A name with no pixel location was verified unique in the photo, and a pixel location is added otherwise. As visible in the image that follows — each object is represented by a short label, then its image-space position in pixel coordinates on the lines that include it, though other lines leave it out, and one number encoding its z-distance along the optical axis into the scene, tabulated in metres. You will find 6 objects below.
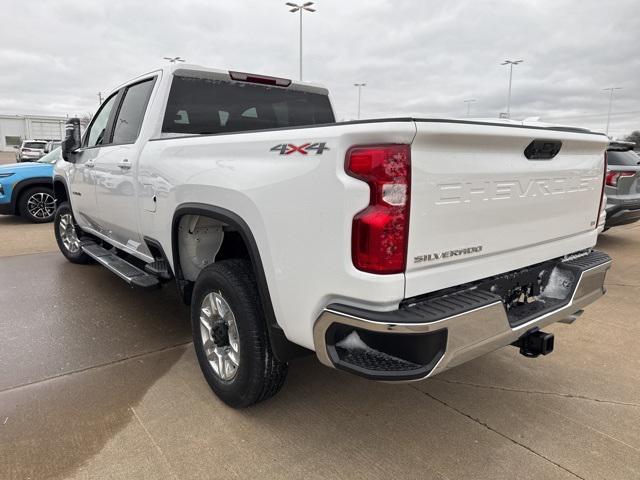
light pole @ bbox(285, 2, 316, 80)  21.12
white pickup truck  1.87
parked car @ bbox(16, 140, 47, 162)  27.37
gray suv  6.79
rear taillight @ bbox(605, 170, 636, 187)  6.89
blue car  9.11
